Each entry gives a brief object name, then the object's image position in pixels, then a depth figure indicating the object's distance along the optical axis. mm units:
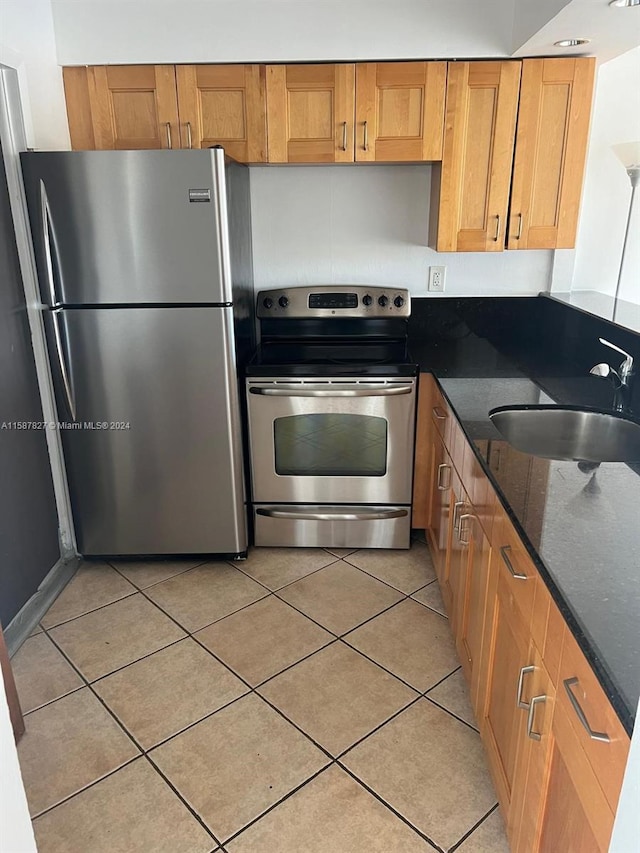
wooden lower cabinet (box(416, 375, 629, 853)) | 959
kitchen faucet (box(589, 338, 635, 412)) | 1994
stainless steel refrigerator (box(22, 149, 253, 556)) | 2281
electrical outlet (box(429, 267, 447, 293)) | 2986
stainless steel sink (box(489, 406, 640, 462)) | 2015
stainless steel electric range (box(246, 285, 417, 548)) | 2598
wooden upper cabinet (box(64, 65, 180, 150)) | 2482
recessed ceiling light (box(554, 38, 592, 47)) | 2236
